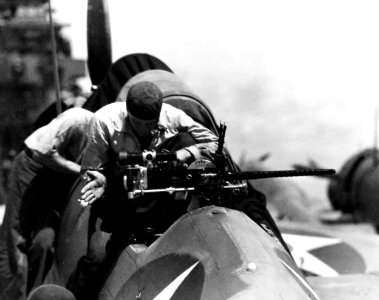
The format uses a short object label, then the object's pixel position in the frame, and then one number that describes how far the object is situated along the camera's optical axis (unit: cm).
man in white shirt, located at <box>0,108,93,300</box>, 643
